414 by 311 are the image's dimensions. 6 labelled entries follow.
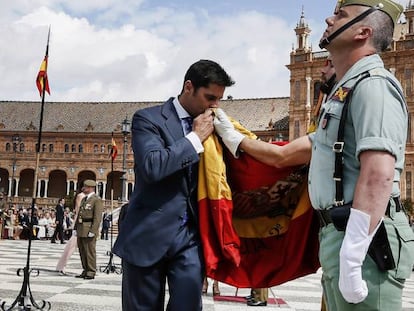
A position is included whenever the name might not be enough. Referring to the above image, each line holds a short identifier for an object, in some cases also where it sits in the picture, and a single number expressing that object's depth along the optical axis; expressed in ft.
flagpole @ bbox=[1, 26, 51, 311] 18.53
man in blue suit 8.71
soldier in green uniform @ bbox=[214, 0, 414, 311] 6.40
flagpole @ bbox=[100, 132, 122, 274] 33.40
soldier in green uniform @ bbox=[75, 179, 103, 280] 29.71
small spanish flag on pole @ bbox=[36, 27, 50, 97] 22.66
